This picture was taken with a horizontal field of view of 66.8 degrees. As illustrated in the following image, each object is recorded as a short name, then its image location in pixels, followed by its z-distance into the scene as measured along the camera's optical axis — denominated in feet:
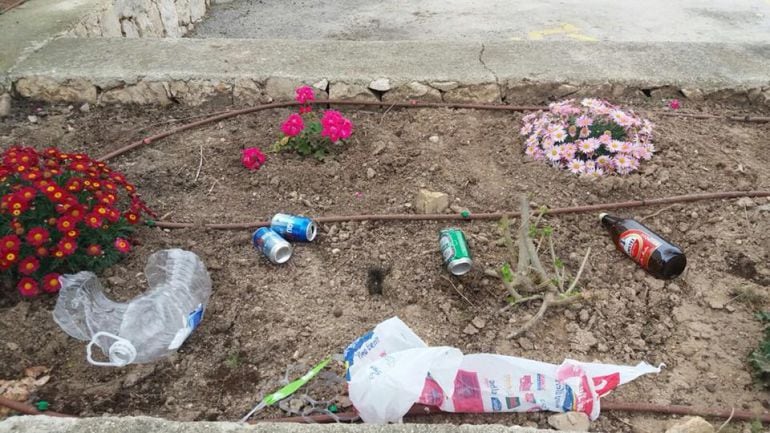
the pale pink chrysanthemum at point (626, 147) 10.43
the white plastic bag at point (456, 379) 6.17
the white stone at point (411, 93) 12.55
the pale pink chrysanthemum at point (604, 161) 10.43
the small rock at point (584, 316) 7.89
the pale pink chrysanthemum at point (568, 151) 10.53
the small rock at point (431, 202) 9.62
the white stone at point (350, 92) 12.57
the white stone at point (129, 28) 17.75
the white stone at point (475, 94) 12.59
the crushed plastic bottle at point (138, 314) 7.28
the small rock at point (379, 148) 11.04
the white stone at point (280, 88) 12.62
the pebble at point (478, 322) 7.79
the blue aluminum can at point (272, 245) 8.54
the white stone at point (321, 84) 12.57
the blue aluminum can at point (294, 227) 8.91
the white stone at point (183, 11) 21.35
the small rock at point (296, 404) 6.64
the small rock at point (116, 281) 8.23
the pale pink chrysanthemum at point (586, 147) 10.41
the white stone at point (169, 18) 20.08
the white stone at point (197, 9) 22.57
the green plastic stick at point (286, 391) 6.64
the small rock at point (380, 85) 12.51
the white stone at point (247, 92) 12.60
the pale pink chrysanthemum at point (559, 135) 10.68
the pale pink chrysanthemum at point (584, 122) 10.65
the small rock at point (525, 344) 7.50
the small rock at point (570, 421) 6.35
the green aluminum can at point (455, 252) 8.29
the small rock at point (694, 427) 6.21
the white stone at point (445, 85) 12.56
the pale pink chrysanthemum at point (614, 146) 10.42
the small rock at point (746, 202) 9.80
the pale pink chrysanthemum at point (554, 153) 10.61
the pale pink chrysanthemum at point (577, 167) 10.40
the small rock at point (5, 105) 12.38
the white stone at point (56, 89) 12.60
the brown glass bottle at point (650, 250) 8.38
